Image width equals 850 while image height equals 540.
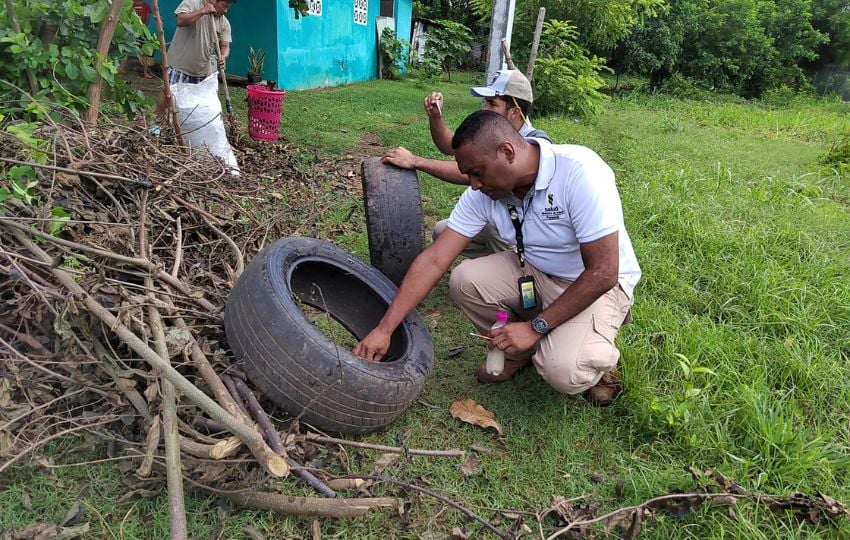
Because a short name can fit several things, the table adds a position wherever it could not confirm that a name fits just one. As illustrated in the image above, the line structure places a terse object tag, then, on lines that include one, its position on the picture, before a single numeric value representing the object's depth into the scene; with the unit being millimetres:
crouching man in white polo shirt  2465
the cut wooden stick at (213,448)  1868
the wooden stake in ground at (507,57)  6520
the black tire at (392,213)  3277
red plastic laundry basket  6344
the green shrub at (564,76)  10859
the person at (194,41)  5504
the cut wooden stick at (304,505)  2039
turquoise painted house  10446
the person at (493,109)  3332
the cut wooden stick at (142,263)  2357
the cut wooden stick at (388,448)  2283
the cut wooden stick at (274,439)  2096
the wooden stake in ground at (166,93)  3984
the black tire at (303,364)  2219
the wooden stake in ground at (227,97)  6006
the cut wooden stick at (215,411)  1803
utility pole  7301
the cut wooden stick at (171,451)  1663
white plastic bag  4785
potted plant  10023
